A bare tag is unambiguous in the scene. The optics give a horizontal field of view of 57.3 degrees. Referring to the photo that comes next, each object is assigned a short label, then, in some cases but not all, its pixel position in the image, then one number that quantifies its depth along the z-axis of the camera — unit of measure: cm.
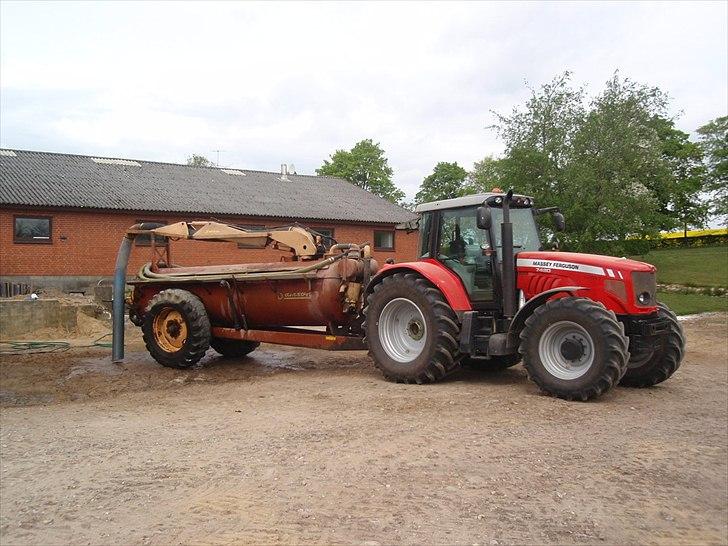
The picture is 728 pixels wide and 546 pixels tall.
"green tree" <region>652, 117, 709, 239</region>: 4625
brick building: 2361
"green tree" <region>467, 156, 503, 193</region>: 2328
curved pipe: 1138
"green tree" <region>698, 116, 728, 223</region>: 4447
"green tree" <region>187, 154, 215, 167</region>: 7869
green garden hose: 1266
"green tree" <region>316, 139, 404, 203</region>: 6112
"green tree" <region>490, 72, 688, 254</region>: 2108
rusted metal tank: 986
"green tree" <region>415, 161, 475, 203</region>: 7012
